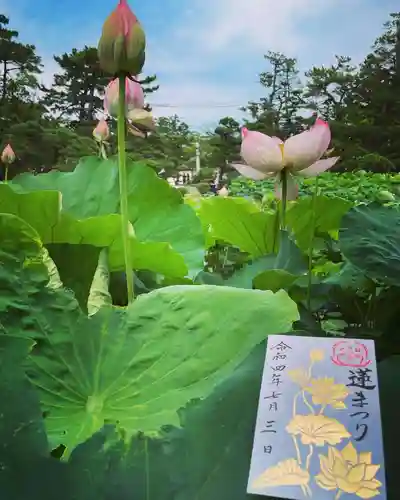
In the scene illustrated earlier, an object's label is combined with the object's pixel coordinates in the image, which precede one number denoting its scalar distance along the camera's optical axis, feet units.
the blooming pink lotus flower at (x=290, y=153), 2.00
